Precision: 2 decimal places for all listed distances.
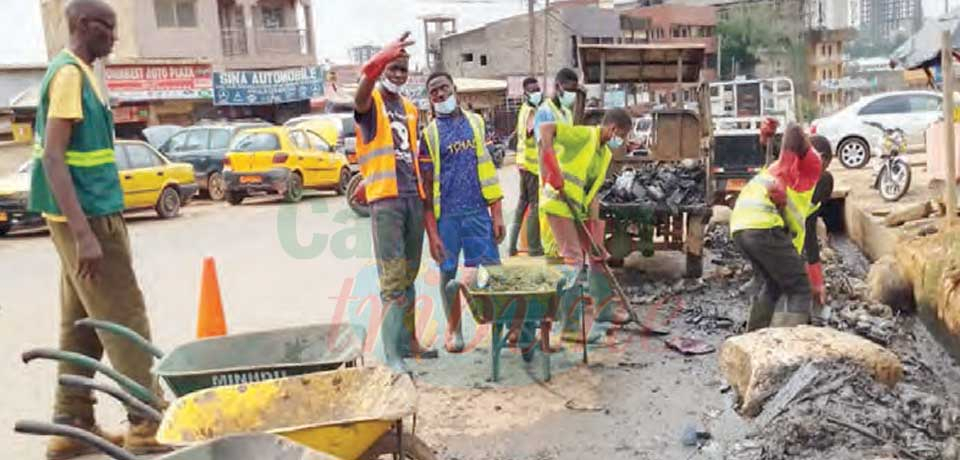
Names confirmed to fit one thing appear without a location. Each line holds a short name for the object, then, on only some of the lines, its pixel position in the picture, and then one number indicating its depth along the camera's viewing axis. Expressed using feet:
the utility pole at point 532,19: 110.92
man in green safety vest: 12.41
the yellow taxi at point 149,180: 48.42
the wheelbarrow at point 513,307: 16.60
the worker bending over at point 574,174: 20.47
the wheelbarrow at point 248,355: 11.73
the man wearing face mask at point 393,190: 17.06
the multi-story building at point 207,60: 93.64
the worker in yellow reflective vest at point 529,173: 27.63
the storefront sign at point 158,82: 90.58
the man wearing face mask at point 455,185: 18.80
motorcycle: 38.11
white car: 56.65
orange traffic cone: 17.28
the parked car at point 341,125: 66.93
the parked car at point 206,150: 60.44
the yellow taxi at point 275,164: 54.80
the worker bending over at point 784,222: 18.38
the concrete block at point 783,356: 15.64
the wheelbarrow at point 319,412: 9.81
